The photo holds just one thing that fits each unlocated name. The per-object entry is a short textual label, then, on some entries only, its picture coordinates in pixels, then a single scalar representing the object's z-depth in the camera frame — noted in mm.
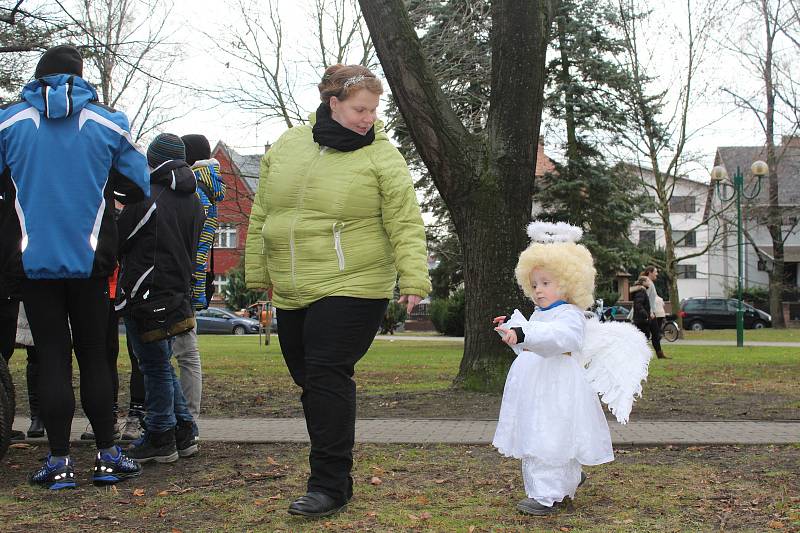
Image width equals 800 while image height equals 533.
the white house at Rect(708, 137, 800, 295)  53469
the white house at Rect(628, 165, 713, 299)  32688
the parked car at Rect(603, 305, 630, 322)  41144
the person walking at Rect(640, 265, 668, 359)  17984
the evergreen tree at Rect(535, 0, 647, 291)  27422
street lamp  23484
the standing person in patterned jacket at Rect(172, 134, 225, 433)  6020
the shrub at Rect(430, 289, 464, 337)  32500
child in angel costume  4309
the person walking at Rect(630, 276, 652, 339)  17875
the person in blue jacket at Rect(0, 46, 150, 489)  4652
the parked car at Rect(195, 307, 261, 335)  44719
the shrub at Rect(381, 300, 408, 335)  37031
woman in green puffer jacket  4262
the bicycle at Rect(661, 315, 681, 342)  27516
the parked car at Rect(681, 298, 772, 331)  45875
